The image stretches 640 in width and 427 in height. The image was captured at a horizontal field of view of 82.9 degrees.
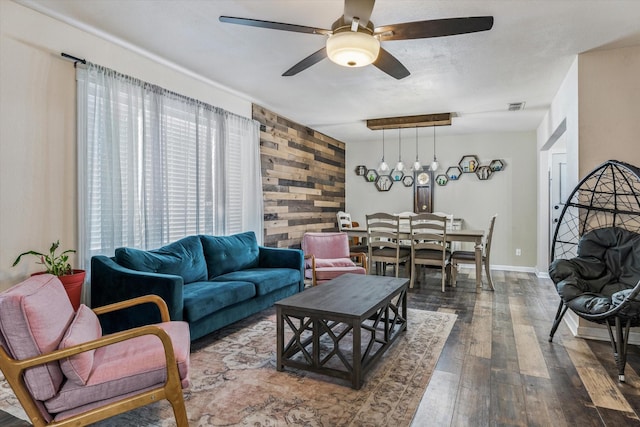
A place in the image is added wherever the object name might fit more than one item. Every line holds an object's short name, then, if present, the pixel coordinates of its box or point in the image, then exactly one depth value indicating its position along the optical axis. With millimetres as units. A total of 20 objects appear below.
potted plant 2506
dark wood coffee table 2299
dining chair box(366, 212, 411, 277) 5098
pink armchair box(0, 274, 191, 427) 1425
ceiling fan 1982
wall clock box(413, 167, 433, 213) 7008
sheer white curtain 2898
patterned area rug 1925
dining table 4801
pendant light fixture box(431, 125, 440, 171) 5777
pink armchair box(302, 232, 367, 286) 4371
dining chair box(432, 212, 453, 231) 6171
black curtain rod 2750
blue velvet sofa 2684
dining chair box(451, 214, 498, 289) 4977
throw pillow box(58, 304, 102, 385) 1513
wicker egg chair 2533
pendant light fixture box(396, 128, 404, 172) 7113
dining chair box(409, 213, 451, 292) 4824
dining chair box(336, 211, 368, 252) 6491
